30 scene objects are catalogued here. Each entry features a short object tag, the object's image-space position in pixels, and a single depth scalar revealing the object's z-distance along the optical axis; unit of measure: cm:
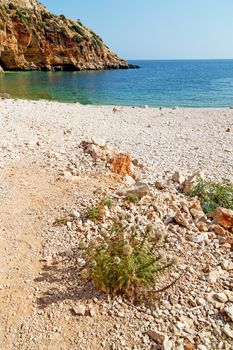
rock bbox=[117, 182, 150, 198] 585
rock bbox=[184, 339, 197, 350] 314
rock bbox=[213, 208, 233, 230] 527
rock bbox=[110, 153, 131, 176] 748
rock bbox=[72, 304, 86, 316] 346
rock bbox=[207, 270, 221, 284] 400
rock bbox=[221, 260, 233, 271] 427
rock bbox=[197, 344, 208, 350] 314
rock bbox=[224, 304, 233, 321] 351
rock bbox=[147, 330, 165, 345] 320
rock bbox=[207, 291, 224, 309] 365
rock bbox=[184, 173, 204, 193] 681
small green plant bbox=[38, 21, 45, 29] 7181
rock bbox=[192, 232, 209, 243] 480
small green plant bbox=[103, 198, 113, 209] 546
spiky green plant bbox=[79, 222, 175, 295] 362
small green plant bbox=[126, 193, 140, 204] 566
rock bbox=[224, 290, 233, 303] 376
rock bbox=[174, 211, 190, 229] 515
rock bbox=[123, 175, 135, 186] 686
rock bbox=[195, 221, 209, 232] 513
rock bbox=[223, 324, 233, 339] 331
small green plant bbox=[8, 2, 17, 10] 7018
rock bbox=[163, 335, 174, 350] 310
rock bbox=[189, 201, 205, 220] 557
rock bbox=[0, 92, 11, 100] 2224
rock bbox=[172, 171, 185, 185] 732
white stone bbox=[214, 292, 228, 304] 372
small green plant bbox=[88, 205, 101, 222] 513
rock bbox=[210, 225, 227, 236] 505
